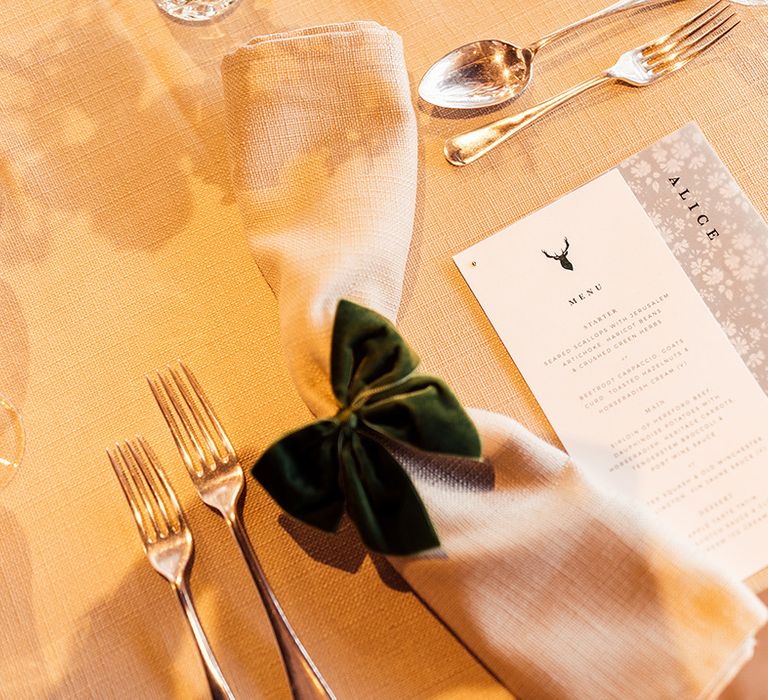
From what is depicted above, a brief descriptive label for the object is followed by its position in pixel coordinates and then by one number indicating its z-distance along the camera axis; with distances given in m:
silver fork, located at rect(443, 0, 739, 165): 0.70
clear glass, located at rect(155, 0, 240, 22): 0.76
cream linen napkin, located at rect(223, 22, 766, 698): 0.54
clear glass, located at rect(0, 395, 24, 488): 0.64
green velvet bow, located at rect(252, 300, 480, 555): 0.52
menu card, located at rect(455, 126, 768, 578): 0.61
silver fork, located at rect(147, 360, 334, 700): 0.56
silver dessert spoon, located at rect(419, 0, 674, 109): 0.71
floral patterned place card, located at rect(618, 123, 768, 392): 0.64
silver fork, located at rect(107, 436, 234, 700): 0.59
